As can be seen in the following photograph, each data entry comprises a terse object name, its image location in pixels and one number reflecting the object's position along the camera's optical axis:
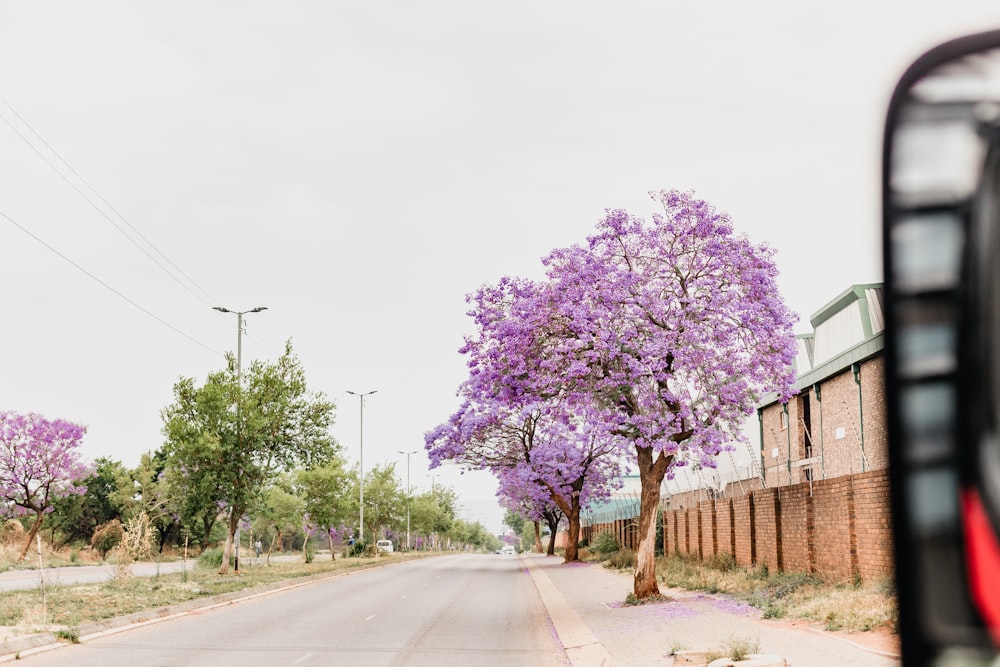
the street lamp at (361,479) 73.53
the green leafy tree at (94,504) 70.38
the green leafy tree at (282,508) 71.38
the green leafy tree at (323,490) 59.28
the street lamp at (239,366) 40.81
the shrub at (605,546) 58.00
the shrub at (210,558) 51.65
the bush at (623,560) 44.62
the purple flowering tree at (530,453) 50.25
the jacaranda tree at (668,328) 22.89
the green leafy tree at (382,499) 95.12
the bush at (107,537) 67.31
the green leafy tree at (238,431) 38.69
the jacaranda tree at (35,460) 57.34
